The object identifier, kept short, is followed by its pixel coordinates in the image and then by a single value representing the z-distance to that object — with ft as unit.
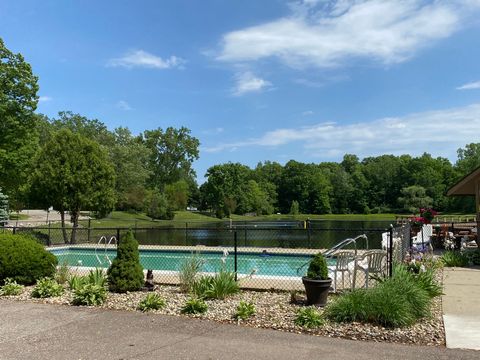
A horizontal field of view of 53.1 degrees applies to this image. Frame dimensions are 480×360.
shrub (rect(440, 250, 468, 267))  42.57
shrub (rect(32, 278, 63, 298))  28.81
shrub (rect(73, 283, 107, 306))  26.58
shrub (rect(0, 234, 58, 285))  31.89
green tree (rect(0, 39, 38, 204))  95.50
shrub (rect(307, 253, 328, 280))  25.95
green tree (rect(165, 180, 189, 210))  246.10
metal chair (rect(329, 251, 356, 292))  29.35
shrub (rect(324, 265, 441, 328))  21.33
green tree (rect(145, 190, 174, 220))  205.57
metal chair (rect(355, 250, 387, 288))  28.81
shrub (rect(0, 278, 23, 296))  29.91
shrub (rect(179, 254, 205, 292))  29.76
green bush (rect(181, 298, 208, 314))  24.38
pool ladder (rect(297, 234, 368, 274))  33.24
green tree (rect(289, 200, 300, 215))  317.03
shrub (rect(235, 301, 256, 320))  22.99
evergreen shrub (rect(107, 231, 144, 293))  29.17
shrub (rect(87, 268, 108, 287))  29.43
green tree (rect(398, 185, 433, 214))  282.87
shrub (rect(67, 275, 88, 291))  29.88
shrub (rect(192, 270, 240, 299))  27.37
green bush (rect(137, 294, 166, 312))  25.27
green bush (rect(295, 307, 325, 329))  21.35
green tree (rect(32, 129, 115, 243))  80.64
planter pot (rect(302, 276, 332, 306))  25.43
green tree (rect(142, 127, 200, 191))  288.10
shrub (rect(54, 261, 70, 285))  33.01
